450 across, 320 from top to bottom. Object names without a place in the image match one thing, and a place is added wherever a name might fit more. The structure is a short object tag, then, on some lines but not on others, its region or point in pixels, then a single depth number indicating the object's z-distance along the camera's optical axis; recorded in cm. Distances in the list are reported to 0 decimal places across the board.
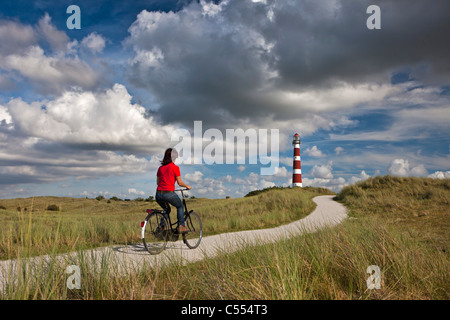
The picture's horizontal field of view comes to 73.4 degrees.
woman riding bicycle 810
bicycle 820
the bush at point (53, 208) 2646
